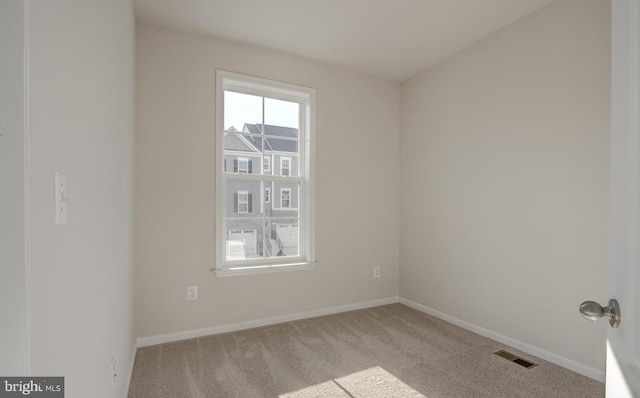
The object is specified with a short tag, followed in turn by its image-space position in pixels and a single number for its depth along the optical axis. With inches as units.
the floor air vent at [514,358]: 94.7
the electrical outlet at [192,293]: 113.9
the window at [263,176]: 123.0
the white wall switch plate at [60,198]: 29.8
